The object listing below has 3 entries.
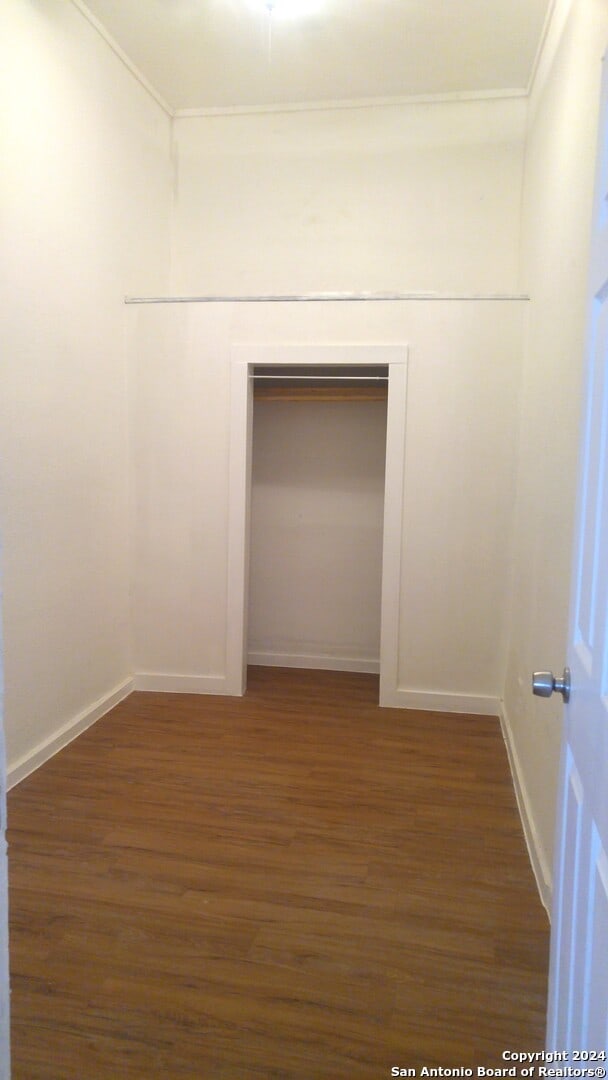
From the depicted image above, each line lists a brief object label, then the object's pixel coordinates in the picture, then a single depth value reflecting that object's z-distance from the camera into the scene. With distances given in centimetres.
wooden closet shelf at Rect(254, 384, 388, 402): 455
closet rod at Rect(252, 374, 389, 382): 424
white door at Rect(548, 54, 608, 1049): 116
